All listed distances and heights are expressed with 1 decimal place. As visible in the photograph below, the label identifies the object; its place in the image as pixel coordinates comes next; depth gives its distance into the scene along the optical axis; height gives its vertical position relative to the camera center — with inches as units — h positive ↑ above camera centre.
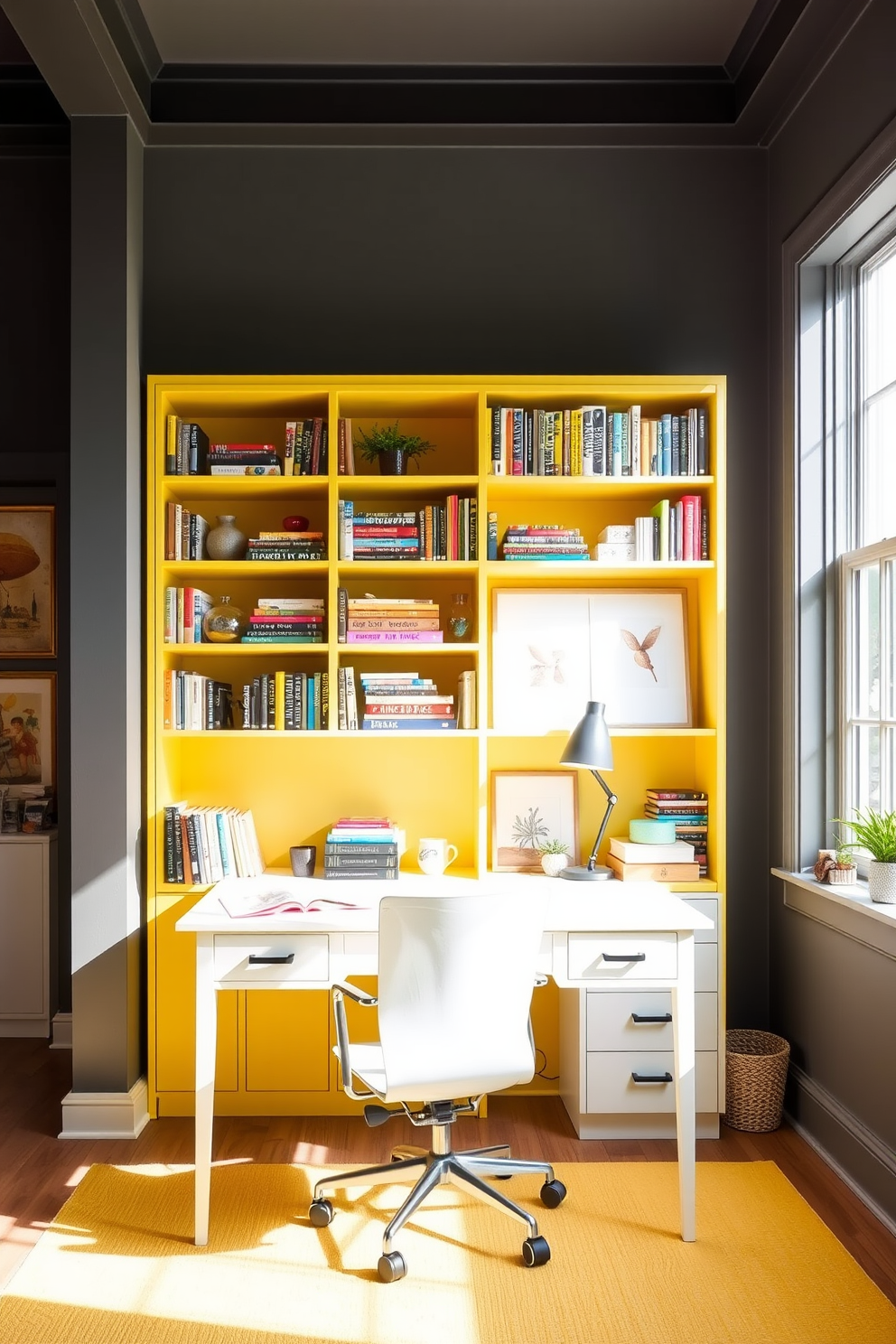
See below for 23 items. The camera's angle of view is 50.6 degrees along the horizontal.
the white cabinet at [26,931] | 144.8 -38.3
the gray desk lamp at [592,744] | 113.7 -7.6
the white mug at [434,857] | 121.7 -22.6
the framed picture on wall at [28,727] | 153.3 -7.6
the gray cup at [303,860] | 121.6 -23.0
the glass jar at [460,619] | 125.4 +8.4
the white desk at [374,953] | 96.7 -28.3
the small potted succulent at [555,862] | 123.3 -23.6
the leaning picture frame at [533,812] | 129.0 -18.0
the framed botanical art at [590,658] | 127.0 +3.3
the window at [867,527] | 110.7 +19.0
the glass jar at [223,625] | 122.6 +7.3
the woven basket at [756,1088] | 116.8 -50.6
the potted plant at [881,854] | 100.6 -18.4
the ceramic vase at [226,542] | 123.4 +18.2
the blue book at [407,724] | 120.7 -5.5
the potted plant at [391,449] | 123.0 +30.7
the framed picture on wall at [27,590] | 152.1 +14.7
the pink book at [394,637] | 121.4 +5.7
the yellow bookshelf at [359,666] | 120.6 +2.0
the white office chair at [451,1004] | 86.3 -30.1
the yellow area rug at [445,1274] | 81.0 -55.4
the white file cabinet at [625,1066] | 113.5 -46.2
